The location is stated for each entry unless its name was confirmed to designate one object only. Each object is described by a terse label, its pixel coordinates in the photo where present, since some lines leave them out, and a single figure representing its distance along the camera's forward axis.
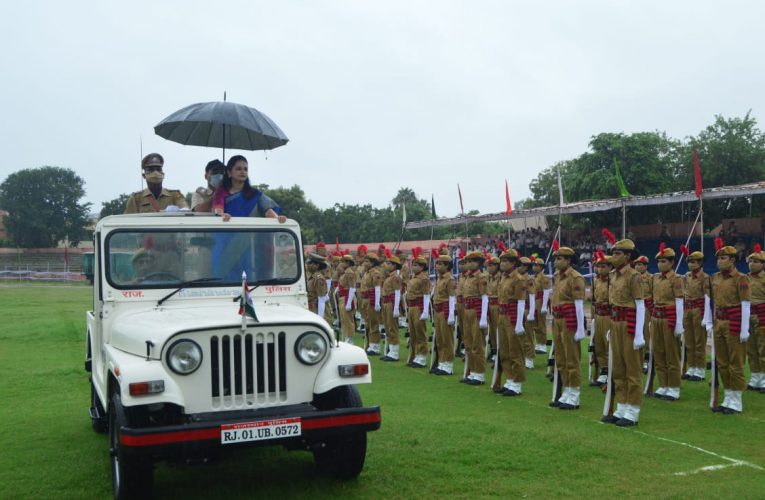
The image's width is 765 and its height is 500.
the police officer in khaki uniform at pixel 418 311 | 13.34
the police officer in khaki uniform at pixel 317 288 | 16.34
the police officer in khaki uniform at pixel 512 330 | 10.13
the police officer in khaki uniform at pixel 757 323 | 10.43
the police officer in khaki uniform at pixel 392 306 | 14.47
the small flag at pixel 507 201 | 23.74
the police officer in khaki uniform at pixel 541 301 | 13.91
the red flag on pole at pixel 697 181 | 15.73
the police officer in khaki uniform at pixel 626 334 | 8.12
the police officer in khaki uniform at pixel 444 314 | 12.27
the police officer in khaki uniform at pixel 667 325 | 9.96
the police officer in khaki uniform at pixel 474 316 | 11.23
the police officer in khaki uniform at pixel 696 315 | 11.02
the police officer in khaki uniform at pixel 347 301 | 16.48
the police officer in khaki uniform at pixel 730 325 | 8.86
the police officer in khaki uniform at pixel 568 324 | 9.16
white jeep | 4.85
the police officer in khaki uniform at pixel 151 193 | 7.61
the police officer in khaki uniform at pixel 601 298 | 9.20
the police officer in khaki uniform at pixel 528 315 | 11.91
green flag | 18.19
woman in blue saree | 6.26
